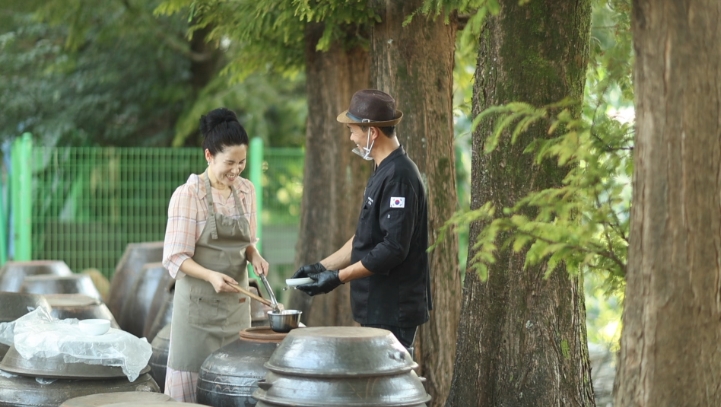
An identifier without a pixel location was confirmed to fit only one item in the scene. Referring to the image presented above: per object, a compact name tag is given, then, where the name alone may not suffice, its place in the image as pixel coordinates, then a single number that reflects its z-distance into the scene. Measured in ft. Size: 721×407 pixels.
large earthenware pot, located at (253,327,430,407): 27.09
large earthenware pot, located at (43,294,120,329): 46.32
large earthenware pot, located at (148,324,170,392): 41.93
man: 32.58
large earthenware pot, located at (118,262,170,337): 56.95
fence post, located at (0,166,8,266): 90.24
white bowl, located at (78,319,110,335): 35.32
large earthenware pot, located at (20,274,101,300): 53.47
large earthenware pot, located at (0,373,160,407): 33.63
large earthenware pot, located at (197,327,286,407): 31.96
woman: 34.76
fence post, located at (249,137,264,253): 87.20
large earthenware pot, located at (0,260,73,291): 58.03
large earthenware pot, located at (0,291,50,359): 42.39
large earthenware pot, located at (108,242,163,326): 61.57
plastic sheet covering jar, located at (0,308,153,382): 34.35
